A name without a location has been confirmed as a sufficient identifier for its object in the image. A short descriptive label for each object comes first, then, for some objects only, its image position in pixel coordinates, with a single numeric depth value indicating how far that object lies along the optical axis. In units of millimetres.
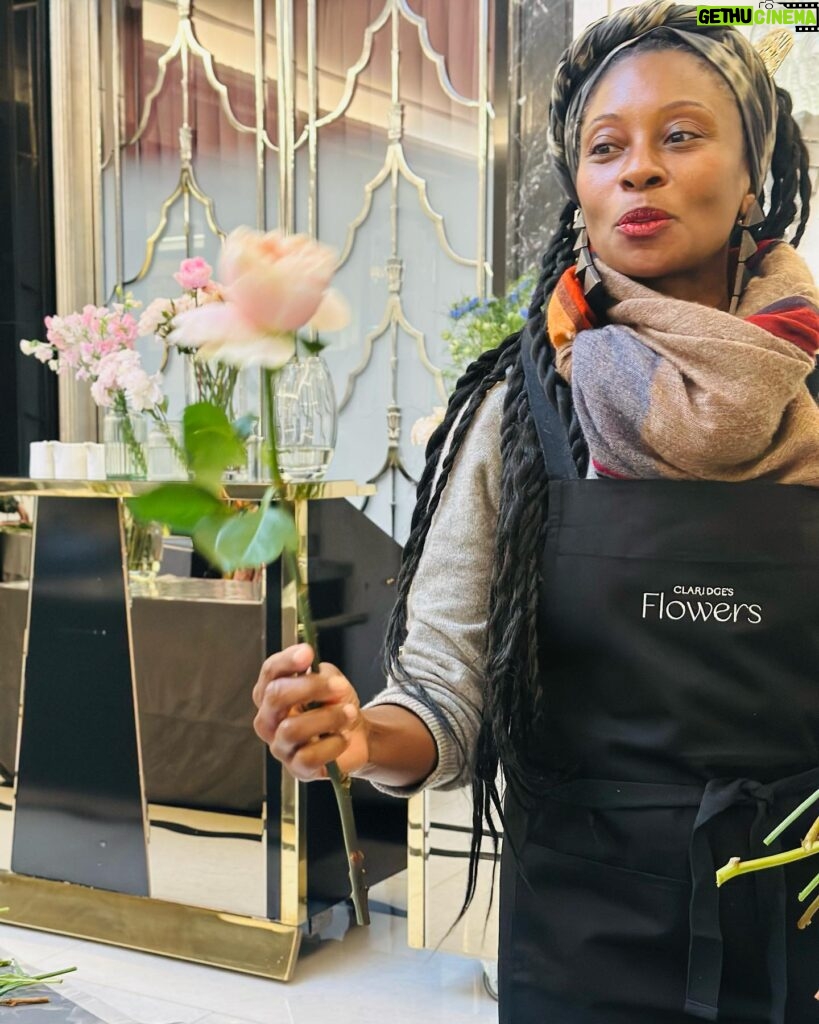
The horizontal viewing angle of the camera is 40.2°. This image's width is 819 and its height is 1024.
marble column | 3027
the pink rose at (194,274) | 2479
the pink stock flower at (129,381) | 2605
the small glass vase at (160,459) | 2652
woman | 886
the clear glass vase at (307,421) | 2447
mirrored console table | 2426
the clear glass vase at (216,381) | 2592
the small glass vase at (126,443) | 2717
